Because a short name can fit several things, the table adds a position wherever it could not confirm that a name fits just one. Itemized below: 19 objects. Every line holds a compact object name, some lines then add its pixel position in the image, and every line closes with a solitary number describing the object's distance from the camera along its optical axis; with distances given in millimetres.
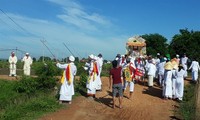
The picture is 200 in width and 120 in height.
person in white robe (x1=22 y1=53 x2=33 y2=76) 11956
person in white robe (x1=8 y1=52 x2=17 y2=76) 11912
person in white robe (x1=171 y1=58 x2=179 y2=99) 8162
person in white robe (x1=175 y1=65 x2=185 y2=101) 8028
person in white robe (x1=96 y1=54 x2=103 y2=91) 8307
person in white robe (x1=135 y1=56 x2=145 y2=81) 10147
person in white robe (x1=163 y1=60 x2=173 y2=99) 8100
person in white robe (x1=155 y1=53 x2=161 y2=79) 10524
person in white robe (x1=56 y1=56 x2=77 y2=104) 6958
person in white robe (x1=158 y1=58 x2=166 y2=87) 9723
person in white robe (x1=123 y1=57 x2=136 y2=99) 7885
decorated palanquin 12684
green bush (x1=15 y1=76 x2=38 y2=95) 9421
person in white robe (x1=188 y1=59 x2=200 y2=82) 11023
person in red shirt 6660
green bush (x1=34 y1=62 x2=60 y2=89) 9271
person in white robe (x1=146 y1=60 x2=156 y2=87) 9465
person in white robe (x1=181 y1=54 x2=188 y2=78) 11547
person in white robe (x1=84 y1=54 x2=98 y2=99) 7641
